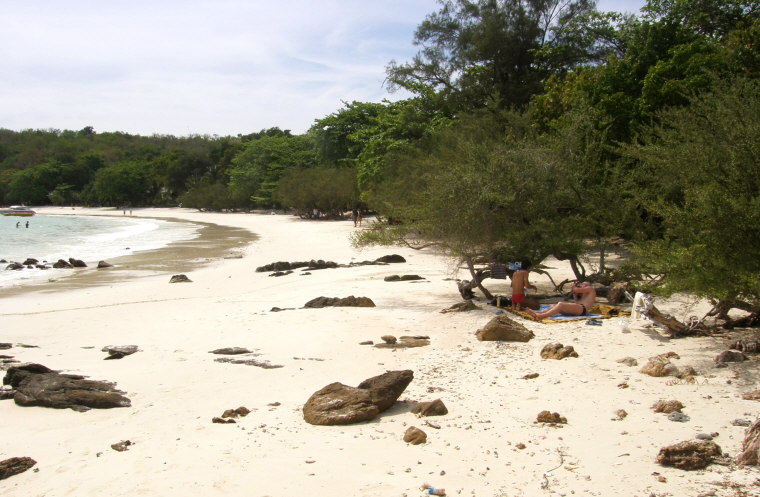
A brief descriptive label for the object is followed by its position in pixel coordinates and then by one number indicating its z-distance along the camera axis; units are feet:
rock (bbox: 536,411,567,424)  18.15
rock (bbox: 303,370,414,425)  18.74
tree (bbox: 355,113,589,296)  37.04
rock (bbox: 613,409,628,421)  18.25
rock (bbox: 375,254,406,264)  67.15
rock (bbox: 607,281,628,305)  36.29
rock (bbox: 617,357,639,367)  23.79
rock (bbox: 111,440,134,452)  17.51
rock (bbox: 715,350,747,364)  22.48
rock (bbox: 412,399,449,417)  19.03
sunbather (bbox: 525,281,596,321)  33.06
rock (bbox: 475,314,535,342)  28.63
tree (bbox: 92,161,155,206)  309.22
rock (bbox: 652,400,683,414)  18.45
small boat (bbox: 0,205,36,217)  264.52
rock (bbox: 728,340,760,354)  23.20
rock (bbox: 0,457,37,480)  16.21
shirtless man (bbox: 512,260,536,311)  35.78
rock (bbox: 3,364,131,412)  21.76
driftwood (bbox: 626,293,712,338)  27.30
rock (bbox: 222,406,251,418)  19.86
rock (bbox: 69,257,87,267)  77.38
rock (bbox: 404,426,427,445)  16.91
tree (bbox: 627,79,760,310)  22.57
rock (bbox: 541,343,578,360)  25.25
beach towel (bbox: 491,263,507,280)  38.32
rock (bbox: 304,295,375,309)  39.73
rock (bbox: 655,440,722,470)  14.69
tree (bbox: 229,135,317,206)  213.75
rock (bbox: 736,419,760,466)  14.60
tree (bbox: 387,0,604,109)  84.48
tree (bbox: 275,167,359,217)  152.76
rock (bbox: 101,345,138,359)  29.37
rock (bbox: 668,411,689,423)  17.76
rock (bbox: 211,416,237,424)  19.30
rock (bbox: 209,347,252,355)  28.94
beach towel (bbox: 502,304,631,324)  32.22
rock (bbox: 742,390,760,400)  19.05
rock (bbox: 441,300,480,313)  36.42
